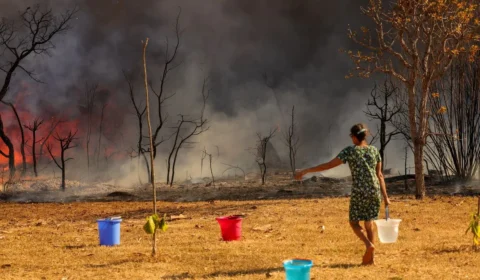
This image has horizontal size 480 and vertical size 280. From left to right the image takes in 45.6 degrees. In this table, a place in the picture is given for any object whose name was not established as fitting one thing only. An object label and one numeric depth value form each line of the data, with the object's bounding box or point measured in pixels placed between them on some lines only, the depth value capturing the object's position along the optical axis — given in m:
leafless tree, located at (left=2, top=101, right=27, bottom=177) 27.44
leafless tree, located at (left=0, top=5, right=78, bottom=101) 24.94
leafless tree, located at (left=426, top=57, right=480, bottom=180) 19.53
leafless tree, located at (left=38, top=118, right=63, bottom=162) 29.48
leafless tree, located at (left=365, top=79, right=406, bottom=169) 20.45
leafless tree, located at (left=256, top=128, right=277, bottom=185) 30.61
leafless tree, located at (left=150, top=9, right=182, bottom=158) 25.81
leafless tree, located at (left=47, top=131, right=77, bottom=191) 24.04
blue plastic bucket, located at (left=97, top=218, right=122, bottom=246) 9.22
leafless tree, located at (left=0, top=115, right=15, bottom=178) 25.57
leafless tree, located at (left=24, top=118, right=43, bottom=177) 27.27
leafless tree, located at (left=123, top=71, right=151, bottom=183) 26.20
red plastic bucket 9.26
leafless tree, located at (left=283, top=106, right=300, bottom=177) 31.50
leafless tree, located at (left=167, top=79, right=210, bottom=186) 32.93
